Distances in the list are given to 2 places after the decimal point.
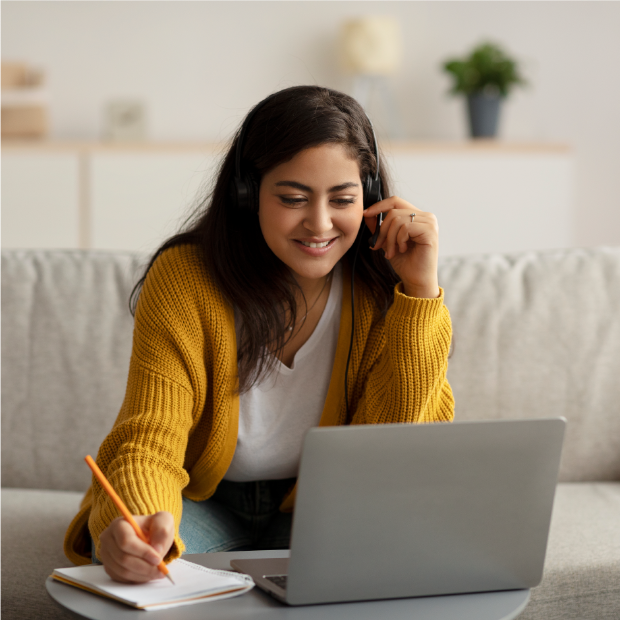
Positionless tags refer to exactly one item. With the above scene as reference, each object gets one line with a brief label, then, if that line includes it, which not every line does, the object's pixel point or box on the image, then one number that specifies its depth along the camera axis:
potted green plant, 5.06
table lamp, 5.14
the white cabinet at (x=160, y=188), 4.76
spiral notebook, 1.66
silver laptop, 1.62
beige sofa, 2.59
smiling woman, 2.01
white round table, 1.64
